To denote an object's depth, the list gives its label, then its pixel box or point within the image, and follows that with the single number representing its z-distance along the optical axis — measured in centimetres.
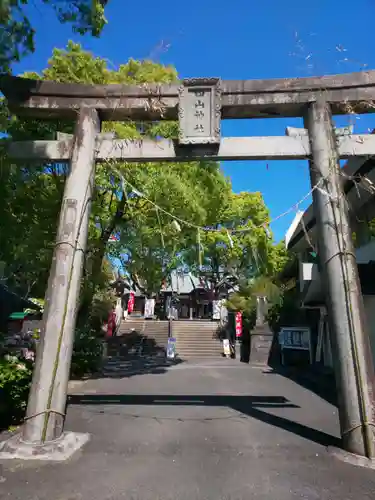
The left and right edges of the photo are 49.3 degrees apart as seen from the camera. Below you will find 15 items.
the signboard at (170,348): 2320
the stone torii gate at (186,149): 577
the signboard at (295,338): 1770
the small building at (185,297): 4091
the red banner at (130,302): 3975
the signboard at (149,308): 3716
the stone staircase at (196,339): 2705
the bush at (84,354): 1403
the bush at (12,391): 664
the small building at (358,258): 1091
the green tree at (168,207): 1207
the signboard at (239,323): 2467
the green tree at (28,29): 630
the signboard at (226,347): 2562
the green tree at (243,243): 2711
